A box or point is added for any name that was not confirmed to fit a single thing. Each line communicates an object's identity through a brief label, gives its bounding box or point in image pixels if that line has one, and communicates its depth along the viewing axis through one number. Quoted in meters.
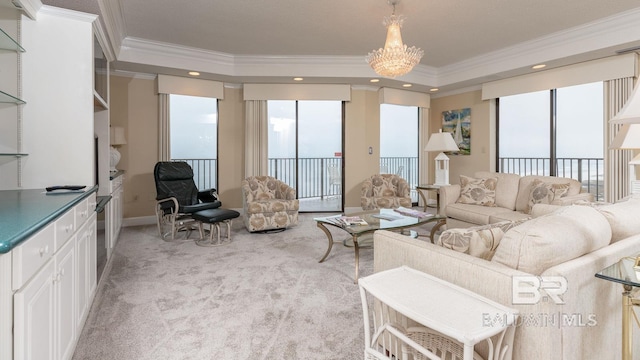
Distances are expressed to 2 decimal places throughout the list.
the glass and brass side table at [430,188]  5.16
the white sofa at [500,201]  3.90
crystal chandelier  3.61
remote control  2.35
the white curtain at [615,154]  4.45
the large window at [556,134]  5.29
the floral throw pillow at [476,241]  1.58
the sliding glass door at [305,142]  6.75
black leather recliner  4.51
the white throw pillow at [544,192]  3.78
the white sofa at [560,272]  1.26
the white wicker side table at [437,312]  1.10
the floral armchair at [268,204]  4.81
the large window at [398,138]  7.32
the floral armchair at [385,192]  5.39
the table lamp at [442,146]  5.50
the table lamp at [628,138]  2.34
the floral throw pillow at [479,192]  4.50
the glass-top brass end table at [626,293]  1.22
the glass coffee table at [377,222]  3.19
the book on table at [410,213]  3.79
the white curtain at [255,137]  6.20
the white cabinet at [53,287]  1.18
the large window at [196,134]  5.93
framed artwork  6.73
